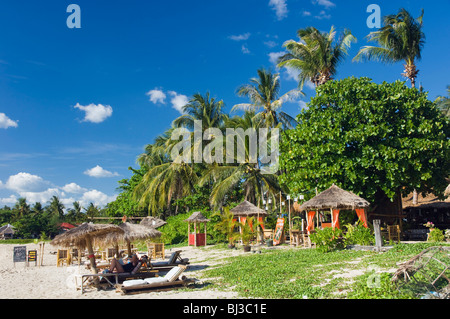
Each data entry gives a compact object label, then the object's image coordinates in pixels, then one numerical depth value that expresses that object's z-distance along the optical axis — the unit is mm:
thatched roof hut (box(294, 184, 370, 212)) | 14656
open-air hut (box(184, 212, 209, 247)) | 22141
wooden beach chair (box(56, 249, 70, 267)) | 15867
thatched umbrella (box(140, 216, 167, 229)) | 24356
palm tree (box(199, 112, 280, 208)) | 22828
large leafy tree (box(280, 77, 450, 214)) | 16375
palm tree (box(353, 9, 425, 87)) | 21766
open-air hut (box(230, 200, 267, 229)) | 19938
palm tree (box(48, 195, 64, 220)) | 62938
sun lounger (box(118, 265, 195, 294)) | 8602
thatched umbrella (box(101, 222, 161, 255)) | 11398
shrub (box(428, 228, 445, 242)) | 16016
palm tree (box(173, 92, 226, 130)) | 29031
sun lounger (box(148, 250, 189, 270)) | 12219
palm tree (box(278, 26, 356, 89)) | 22531
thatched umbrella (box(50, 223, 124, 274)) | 10445
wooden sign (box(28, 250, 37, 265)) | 16031
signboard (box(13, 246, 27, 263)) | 15547
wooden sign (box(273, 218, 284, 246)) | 18938
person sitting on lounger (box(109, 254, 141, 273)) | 10078
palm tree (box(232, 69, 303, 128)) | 24891
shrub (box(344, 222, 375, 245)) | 13520
